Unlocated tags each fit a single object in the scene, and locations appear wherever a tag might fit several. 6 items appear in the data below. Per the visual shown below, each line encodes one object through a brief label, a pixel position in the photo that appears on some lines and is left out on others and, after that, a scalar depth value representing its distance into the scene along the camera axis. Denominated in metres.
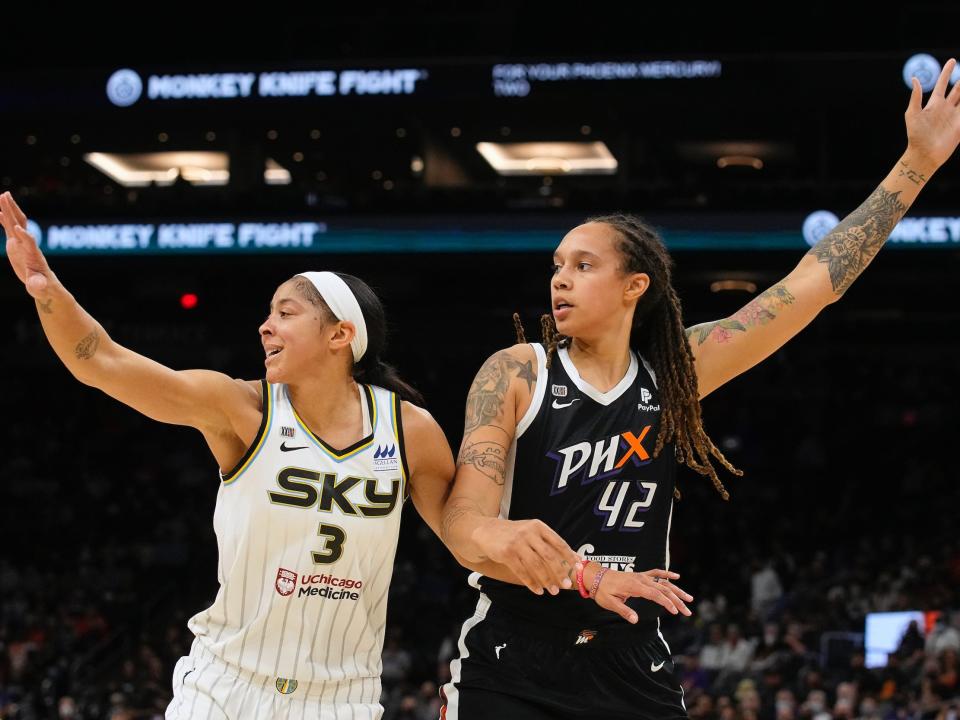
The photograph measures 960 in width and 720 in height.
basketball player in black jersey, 3.84
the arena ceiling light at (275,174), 26.27
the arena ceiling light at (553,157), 24.58
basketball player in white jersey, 3.86
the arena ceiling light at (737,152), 24.83
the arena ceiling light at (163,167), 26.00
